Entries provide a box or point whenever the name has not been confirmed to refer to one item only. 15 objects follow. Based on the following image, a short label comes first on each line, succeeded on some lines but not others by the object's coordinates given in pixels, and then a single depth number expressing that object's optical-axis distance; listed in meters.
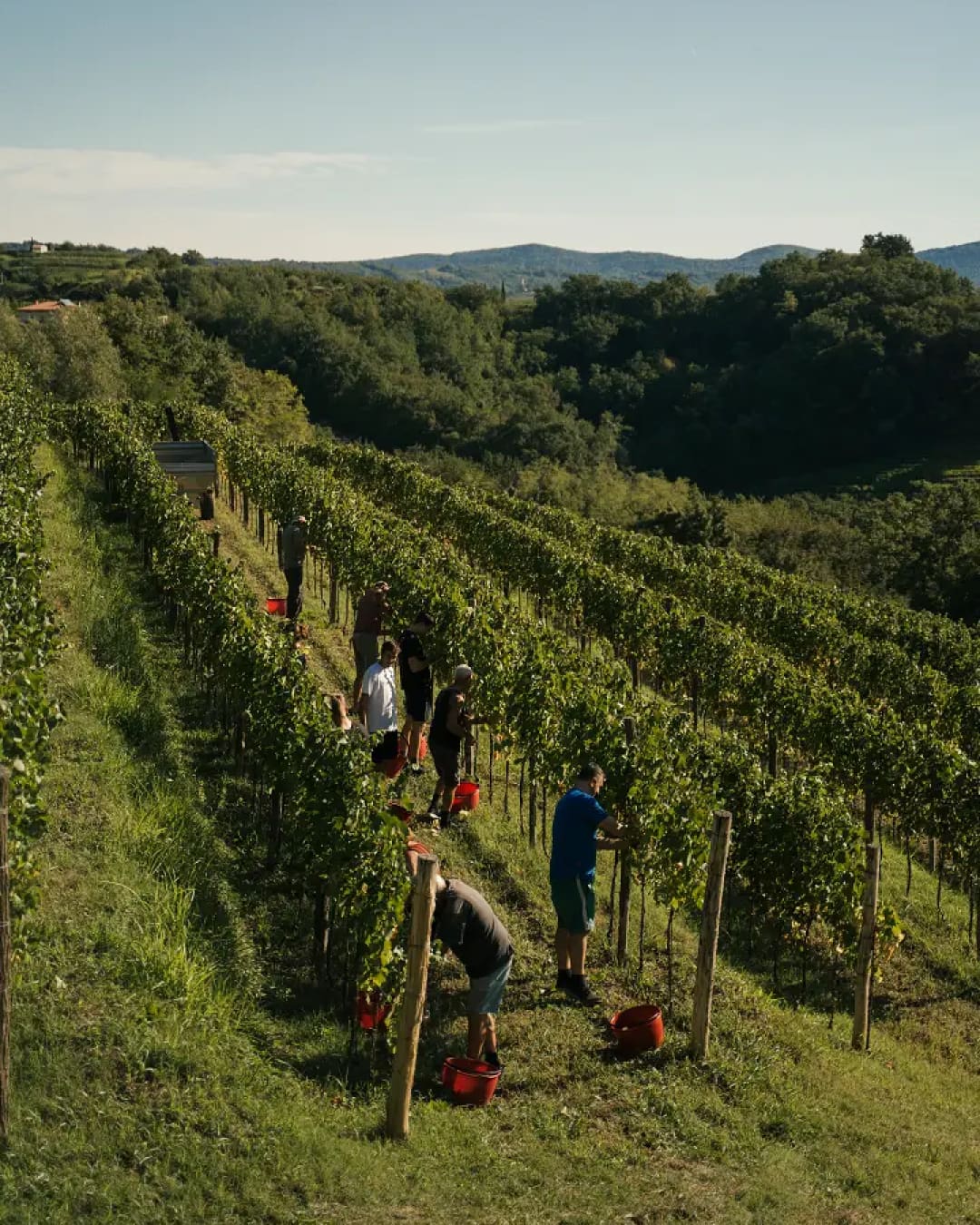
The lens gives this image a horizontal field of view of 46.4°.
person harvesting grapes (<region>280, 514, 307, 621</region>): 15.73
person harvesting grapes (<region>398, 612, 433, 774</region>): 11.28
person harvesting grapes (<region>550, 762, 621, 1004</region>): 7.80
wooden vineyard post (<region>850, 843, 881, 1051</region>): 8.65
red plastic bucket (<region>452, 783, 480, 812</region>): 11.12
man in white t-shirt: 10.27
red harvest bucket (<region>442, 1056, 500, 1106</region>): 6.76
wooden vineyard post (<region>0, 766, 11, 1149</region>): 5.45
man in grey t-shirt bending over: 6.71
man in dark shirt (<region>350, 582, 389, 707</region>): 12.13
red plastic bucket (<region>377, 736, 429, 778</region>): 10.45
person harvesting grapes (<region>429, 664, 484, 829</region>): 10.04
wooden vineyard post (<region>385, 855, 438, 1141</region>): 6.23
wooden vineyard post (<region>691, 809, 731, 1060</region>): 7.64
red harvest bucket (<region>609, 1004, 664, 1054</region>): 7.54
